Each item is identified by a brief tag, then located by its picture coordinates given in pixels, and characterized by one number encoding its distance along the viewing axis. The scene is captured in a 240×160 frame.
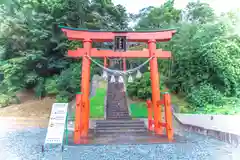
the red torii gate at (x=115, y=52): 4.40
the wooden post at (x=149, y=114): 5.20
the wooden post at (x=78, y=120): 3.85
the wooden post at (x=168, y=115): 4.04
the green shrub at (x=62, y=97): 6.75
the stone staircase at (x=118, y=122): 4.95
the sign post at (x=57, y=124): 3.36
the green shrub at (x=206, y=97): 5.64
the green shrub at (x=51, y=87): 7.14
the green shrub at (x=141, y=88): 6.83
